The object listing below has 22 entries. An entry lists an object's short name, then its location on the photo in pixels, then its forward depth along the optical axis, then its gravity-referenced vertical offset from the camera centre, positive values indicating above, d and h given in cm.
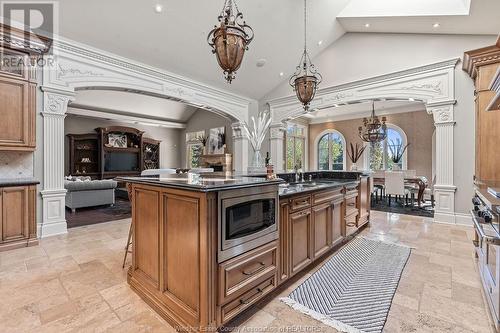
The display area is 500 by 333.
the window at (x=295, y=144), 1034 +100
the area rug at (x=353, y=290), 182 -118
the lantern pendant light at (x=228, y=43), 210 +112
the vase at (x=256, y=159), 265 +8
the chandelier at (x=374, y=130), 660 +102
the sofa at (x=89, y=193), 561 -70
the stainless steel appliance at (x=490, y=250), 151 -63
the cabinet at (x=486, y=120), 361 +72
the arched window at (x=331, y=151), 1018 +66
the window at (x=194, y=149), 1096 +83
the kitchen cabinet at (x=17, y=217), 323 -73
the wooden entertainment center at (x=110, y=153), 892 +55
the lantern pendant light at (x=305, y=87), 330 +113
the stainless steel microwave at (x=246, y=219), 159 -41
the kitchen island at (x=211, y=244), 154 -61
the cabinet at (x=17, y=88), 327 +113
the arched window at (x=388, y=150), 870 +63
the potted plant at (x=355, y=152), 950 +55
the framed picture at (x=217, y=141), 957 +106
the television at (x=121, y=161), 952 +20
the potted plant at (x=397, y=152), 861 +52
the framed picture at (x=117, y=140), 966 +109
